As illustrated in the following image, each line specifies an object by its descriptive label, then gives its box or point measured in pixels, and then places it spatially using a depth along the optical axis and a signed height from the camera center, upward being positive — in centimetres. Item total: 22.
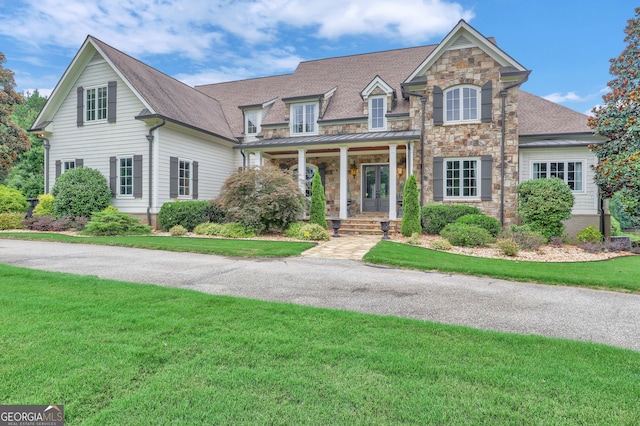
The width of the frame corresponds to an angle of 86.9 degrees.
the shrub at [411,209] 1209 +18
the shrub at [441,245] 1004 -92
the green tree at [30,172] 2327 +302
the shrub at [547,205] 1158 +32
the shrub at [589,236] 1211 -78
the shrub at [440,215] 1270 -4
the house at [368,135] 1338 +338
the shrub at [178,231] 1228 -64
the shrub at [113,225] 1174 -40
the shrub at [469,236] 1068 -70
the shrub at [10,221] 1322 -30
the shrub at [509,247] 927 -92
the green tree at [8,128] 1966 +503
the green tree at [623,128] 1095 +298
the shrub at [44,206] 1408 +31
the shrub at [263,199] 1201 +54
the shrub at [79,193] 1341 +82
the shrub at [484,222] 1191 -28
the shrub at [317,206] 1275 +30
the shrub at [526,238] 1047 -74
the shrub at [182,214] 1323 -2
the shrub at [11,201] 1441 +53
